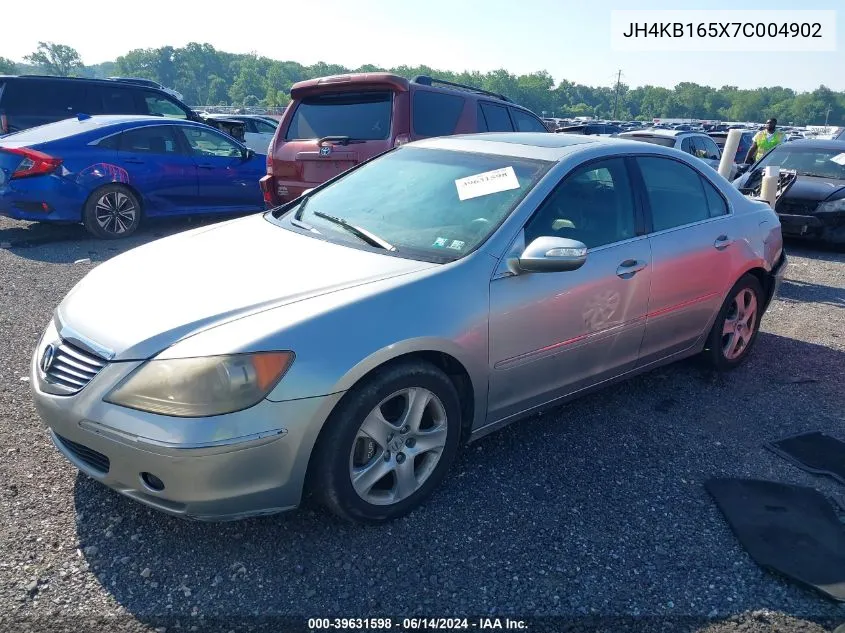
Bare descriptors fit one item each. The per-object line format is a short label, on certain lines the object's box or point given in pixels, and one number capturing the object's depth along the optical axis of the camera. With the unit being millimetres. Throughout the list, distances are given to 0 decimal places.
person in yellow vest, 12000
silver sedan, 2381
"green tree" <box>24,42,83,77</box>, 134625
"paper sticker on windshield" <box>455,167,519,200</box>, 3387
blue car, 7477
